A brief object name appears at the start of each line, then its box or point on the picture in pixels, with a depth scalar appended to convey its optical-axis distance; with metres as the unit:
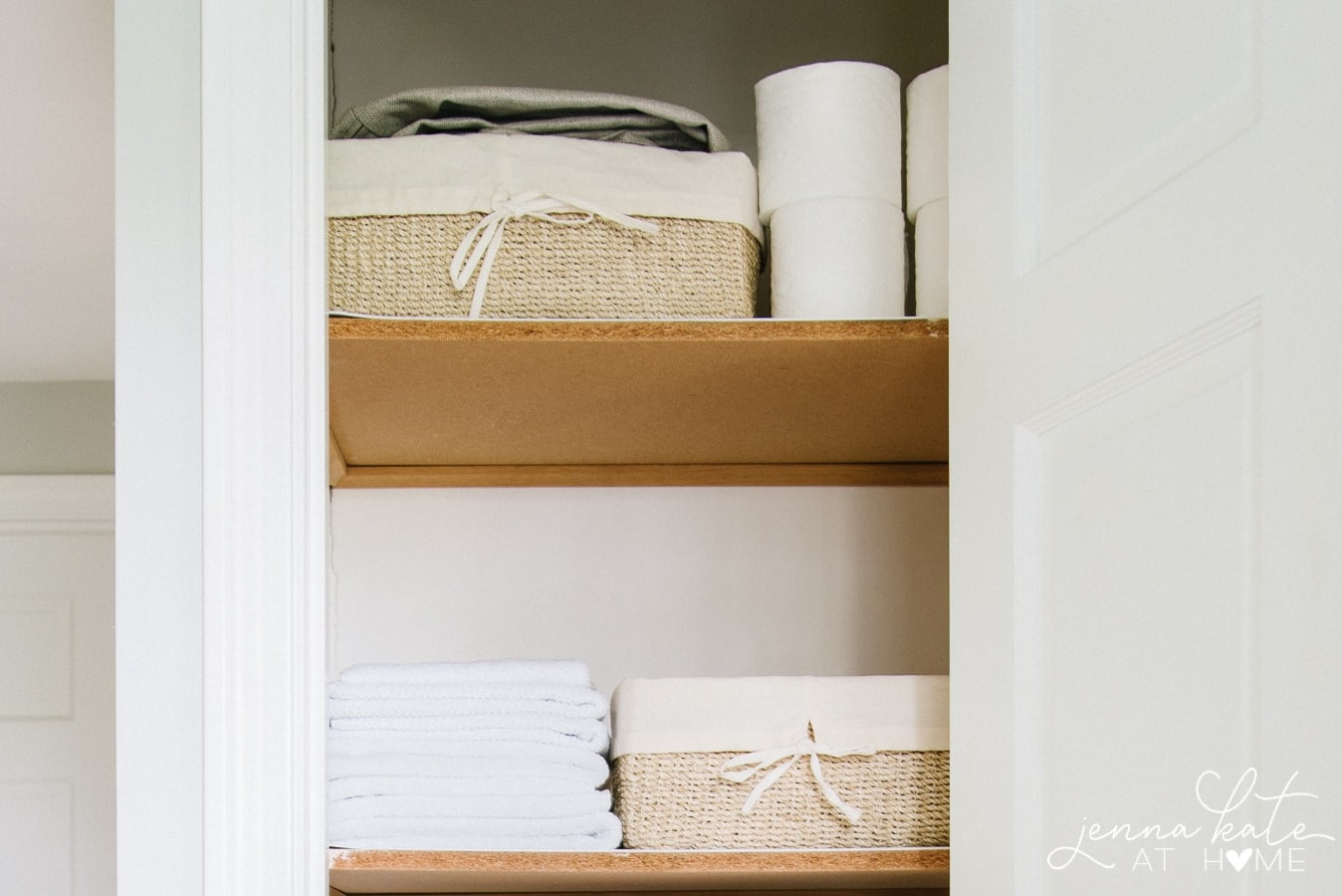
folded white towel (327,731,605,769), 2.47
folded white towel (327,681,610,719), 2.49
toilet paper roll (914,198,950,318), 2.46
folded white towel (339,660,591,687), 2.49
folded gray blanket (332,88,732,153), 2.51
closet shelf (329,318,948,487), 2.44
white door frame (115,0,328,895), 2.30
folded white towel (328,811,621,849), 2.46
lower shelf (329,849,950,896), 2.41
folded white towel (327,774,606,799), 2.46
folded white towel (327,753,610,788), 2.46
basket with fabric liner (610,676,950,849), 2.46
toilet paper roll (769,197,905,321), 2.47
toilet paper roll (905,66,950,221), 2.47
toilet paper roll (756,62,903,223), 2.47
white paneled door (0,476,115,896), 4.80
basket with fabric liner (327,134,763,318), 2.47
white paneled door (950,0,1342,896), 1.95
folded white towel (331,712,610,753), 2.49
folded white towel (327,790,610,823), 2.46
